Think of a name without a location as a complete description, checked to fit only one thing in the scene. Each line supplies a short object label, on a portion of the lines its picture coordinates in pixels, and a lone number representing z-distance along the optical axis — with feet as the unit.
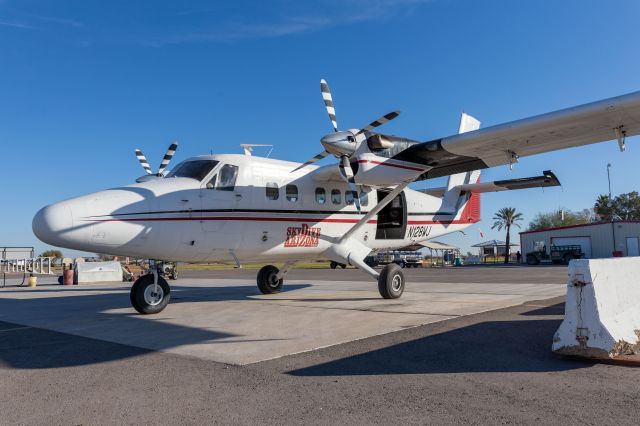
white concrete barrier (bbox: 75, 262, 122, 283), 83.66
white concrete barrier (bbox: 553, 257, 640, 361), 17.04
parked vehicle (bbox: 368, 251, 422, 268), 154.61
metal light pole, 150.39
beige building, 149.89
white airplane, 28.19
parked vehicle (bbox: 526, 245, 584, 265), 141.69
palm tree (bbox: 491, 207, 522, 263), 256.11
